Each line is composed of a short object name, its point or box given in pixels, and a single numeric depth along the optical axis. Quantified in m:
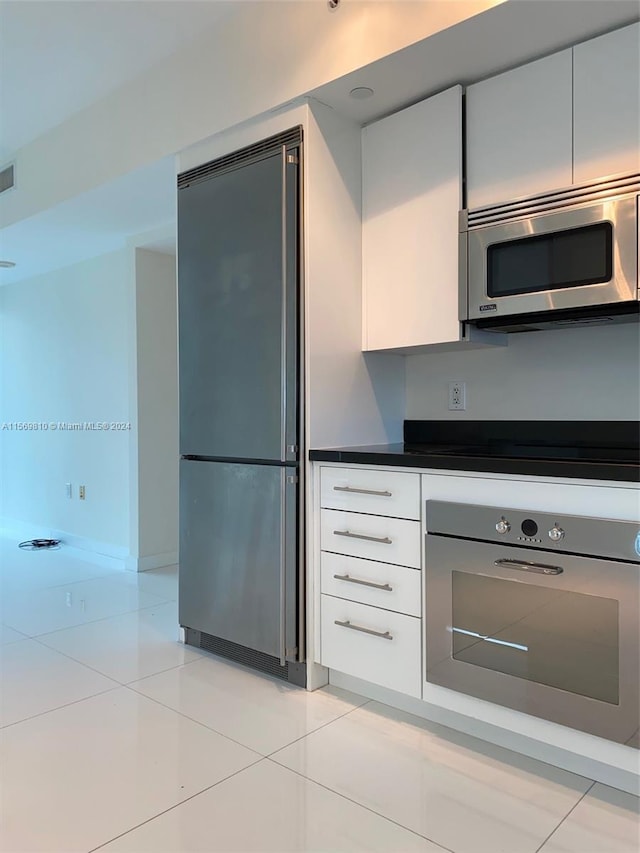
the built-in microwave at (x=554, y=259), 1.81
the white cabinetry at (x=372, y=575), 2.04
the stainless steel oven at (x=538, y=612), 1.58
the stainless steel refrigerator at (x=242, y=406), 2.32
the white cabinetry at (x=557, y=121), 1.83
